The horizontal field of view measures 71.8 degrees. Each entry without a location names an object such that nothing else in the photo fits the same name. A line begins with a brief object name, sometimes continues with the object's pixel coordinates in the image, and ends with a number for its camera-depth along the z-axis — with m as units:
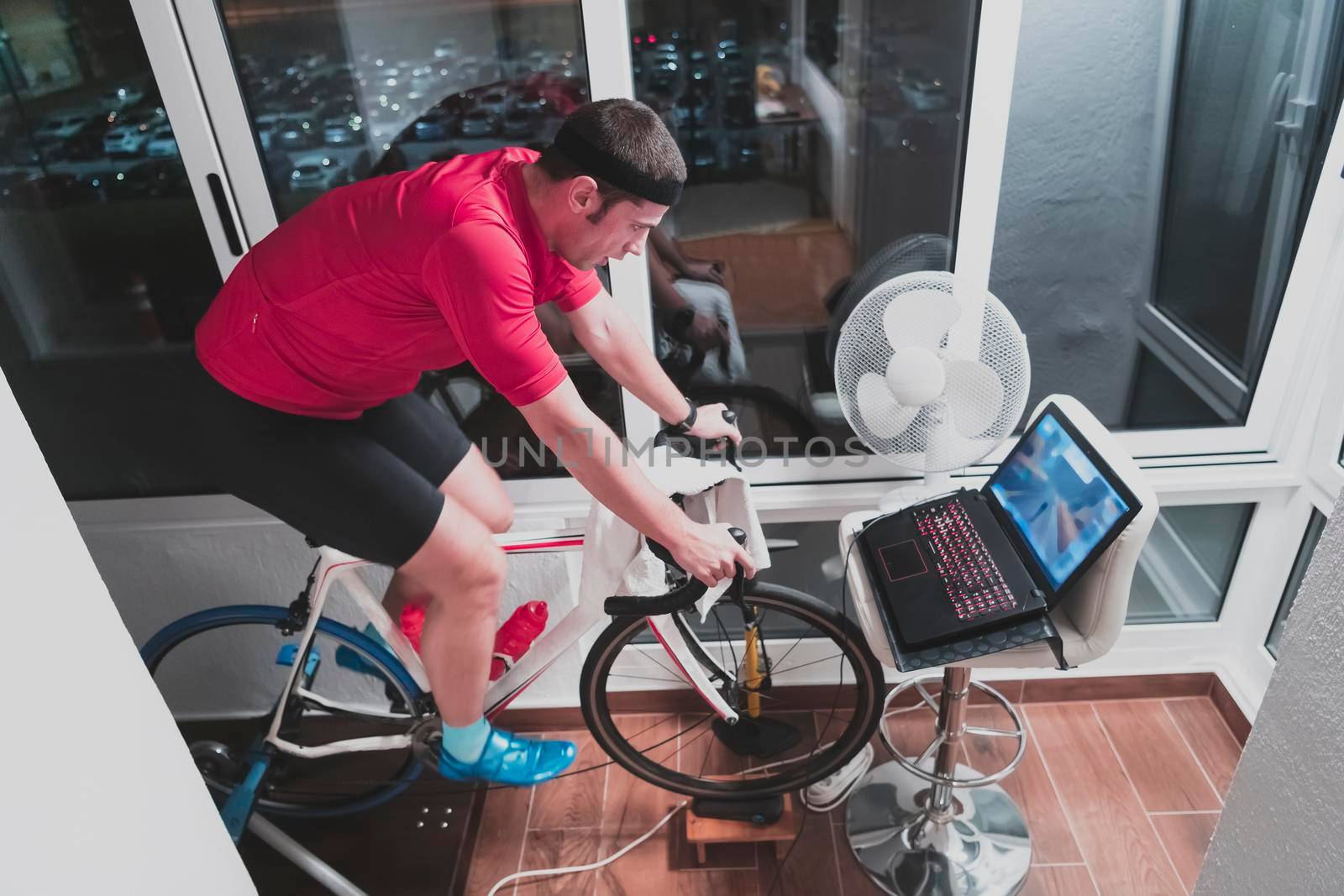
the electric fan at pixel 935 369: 1.54
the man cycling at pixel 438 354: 1.25
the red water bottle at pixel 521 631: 1.92
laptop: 1.47
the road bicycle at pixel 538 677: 1.82
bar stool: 1.50
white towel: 1.58
